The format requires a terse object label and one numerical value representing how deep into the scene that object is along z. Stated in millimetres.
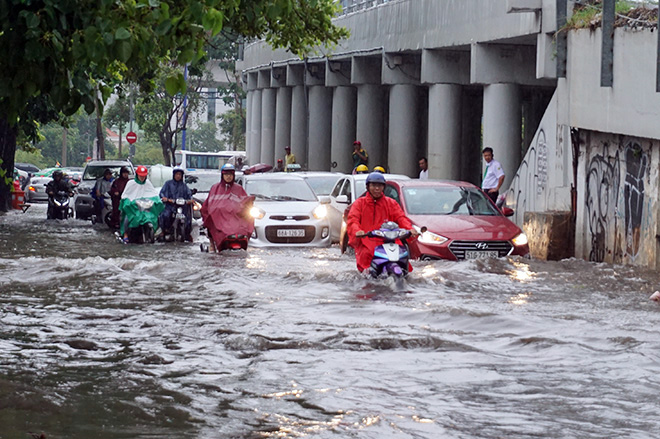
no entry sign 64812
